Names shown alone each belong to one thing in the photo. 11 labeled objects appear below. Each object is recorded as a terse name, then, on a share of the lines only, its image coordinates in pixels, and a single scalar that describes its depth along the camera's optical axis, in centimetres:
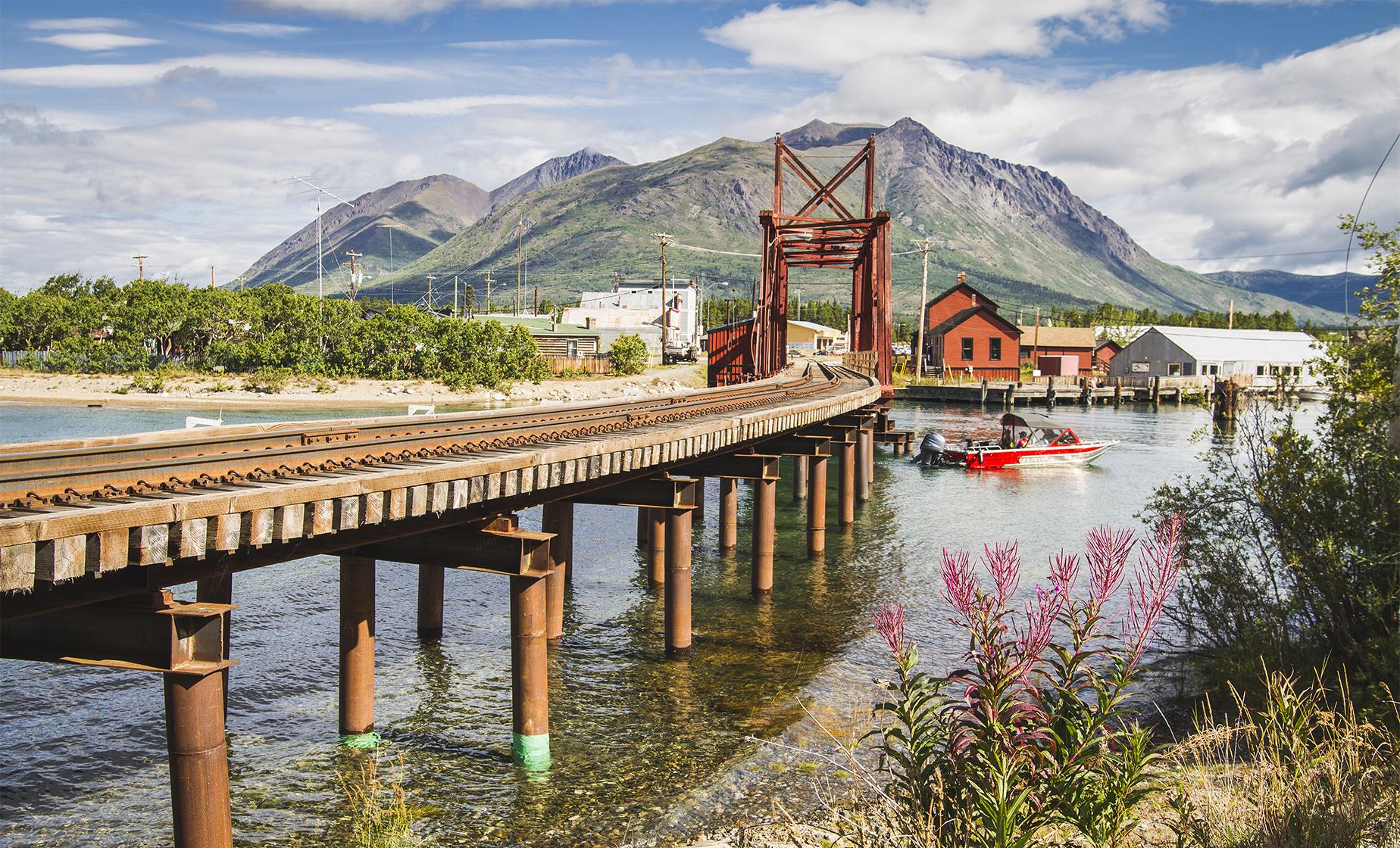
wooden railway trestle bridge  686
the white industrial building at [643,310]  12262
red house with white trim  9781
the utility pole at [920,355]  9721
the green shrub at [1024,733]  613
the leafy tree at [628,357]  8156
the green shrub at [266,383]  6819
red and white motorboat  4653
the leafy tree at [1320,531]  1262
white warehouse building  10400
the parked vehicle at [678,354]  9738
